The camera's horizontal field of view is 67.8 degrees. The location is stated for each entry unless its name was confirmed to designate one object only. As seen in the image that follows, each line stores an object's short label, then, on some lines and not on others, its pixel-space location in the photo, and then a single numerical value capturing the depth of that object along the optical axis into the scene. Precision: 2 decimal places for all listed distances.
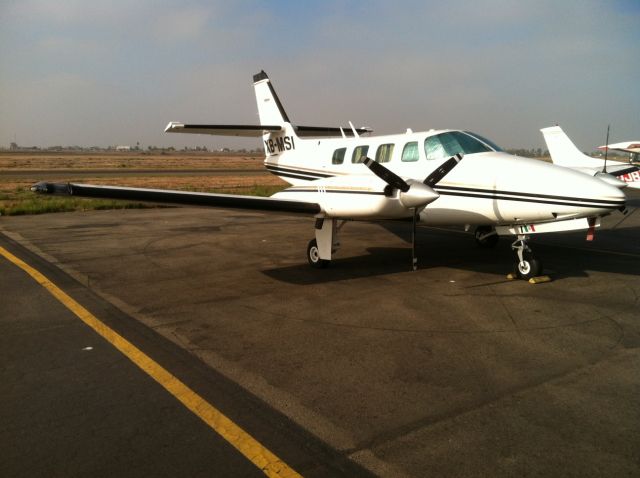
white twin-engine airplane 7.47
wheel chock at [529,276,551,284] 8.28
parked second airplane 22.80
